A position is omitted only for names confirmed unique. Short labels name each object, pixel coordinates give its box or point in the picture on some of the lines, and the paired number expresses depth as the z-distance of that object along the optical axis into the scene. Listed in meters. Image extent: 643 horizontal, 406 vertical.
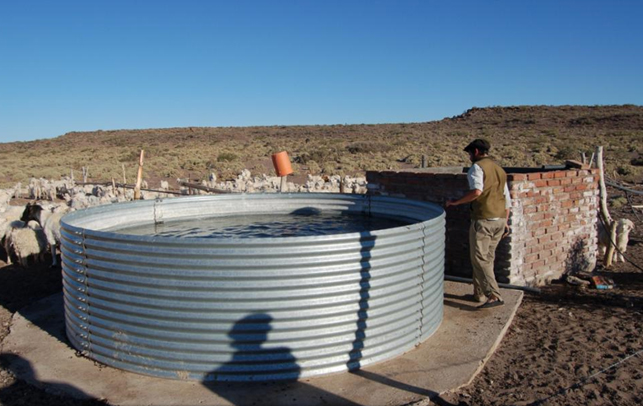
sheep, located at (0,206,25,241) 9.96
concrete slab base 3.73
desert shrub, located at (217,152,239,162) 37.78
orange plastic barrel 7.75
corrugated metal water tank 3.85
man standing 5.26
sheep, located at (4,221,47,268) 8.75
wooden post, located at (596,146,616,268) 8.09
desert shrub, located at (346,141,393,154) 39.56
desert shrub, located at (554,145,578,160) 31.42
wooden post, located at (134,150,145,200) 8.68
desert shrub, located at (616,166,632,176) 23.25
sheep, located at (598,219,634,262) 8.35
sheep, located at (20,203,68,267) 8.53
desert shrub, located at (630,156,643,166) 26.33
